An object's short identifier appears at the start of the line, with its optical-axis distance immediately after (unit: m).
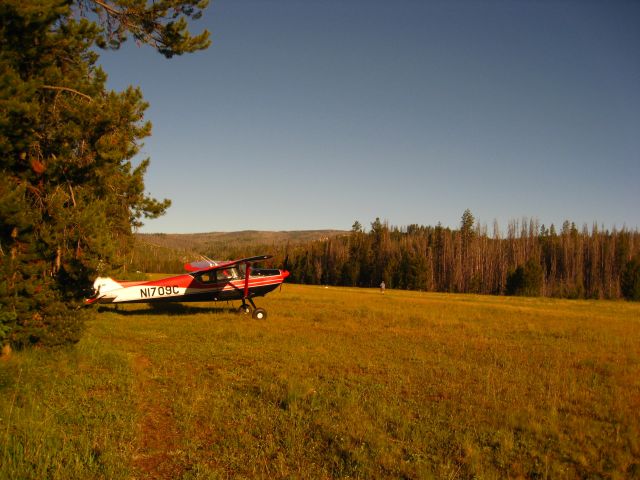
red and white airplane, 17.88
